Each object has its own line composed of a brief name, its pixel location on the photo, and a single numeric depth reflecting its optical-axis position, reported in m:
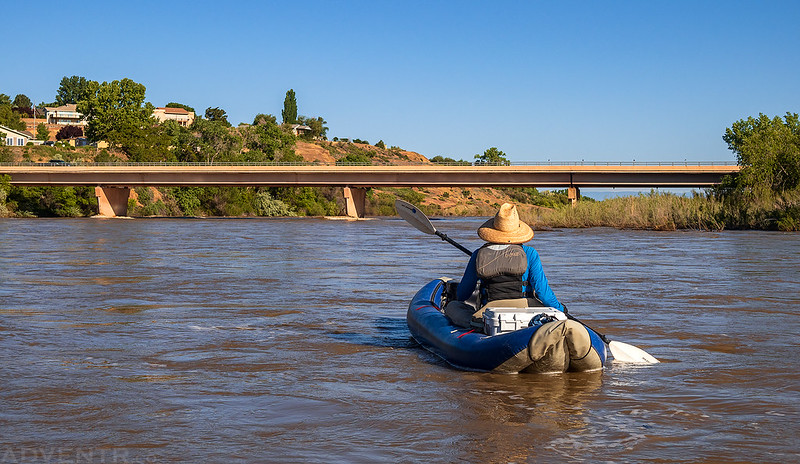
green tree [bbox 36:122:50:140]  118.62
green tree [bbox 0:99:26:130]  117.62
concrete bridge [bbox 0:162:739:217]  61.66
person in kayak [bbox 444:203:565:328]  8.27
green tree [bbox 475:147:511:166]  132.19
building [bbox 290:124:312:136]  152.88
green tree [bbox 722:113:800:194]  42.16
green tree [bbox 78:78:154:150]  102.50
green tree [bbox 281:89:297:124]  153.38
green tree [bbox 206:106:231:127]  143.88
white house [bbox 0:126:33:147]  103.69
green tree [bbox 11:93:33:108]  161.50
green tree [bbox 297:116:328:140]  158.50
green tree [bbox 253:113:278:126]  140.00
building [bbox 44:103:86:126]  145.00
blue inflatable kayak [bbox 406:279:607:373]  7.50
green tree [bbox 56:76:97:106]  165.38
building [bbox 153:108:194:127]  147.75
